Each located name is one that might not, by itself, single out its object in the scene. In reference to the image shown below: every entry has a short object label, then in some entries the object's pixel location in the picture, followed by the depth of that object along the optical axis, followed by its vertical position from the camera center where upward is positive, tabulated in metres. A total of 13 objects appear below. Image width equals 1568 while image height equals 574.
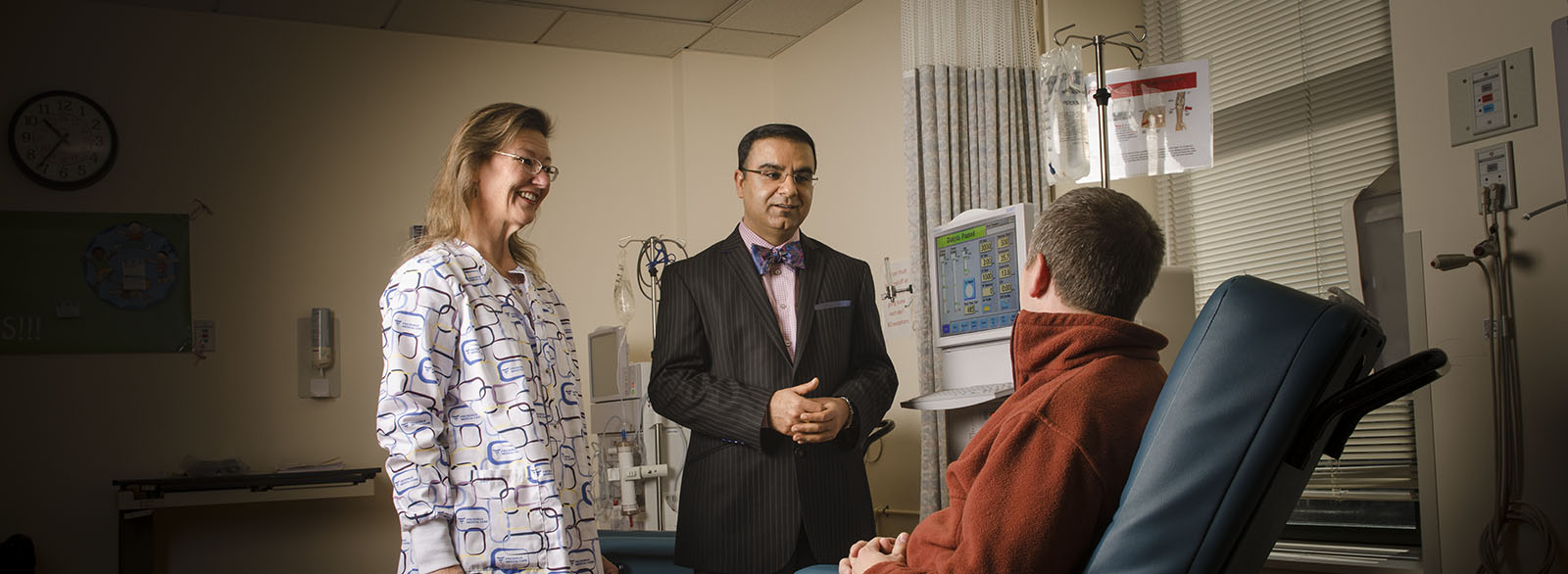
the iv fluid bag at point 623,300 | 4.53 +0.17
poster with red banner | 2.81 +0.53
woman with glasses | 1.49 -0.07
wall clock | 4.24 +0.89
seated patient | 1.17 -0.11
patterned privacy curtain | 3.61 +0.71
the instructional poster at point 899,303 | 3.80 +0.10
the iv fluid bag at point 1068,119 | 3.12 +0.60
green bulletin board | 4.21 +0.30
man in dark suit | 2.22 -0.10
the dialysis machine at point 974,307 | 2.63 +0.05
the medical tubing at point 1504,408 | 1.86 -0.18
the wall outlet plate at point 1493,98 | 1.86 +0.38
